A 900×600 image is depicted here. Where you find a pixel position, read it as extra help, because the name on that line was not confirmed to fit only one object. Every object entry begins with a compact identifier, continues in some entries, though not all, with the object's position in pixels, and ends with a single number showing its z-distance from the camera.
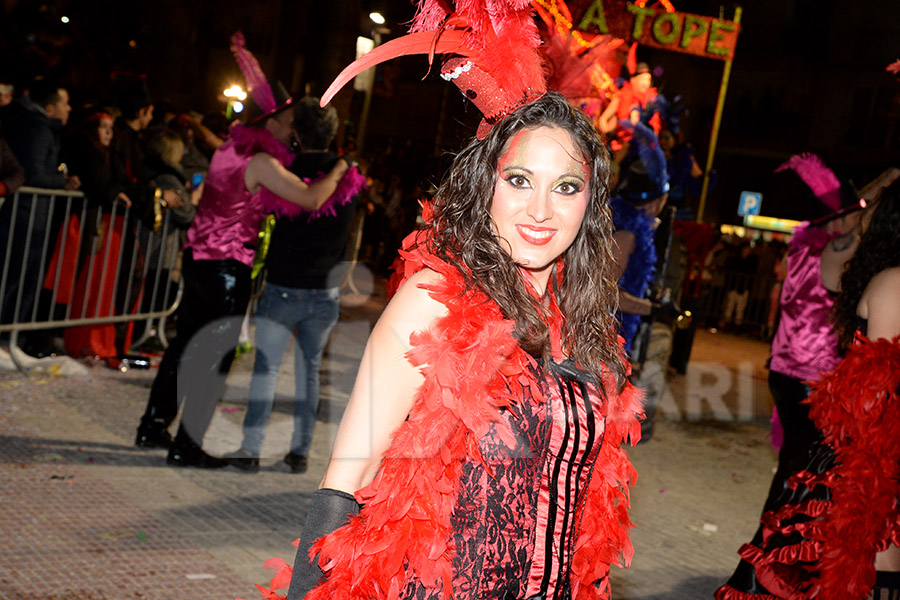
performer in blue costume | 5.46
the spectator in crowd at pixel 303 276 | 4.56
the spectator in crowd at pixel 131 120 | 6.82
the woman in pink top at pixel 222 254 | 4.46
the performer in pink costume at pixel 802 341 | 3.51
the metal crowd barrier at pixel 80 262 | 5.82
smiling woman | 1.67
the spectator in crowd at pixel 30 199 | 5.79
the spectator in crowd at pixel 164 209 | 6.62
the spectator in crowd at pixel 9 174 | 5.47
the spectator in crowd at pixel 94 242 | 6.19
